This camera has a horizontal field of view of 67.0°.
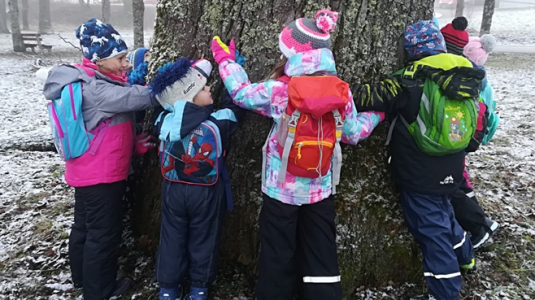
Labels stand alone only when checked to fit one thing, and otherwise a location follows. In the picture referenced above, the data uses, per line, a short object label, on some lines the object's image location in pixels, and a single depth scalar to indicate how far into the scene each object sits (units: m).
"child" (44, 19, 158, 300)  2.71
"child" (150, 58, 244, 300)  2.60
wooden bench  16.67
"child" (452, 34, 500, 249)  3.56
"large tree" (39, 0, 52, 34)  27.59
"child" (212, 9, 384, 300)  2.37
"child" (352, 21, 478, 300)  2.65
